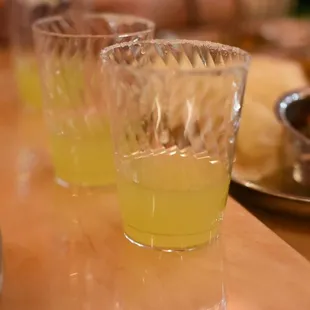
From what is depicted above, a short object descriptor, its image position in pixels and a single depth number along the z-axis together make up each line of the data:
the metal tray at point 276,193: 0.54
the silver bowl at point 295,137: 0.60
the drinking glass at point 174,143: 0.45
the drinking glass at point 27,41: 0.82
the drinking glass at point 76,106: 0.59
